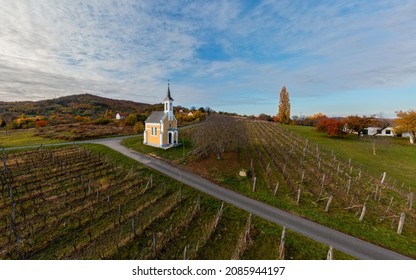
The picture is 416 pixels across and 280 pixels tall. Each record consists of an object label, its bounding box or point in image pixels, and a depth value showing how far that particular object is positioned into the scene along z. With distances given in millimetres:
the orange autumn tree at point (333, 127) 54781
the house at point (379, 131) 65688
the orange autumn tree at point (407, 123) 48219
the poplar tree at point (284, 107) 81062
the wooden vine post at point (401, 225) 13742
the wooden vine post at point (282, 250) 11031
